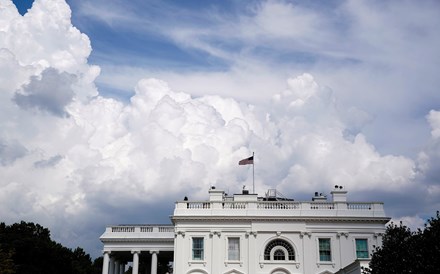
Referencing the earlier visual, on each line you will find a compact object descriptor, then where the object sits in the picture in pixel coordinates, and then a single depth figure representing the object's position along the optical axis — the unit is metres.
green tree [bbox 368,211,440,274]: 25.94
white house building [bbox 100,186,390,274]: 45.84
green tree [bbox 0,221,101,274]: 61.43
